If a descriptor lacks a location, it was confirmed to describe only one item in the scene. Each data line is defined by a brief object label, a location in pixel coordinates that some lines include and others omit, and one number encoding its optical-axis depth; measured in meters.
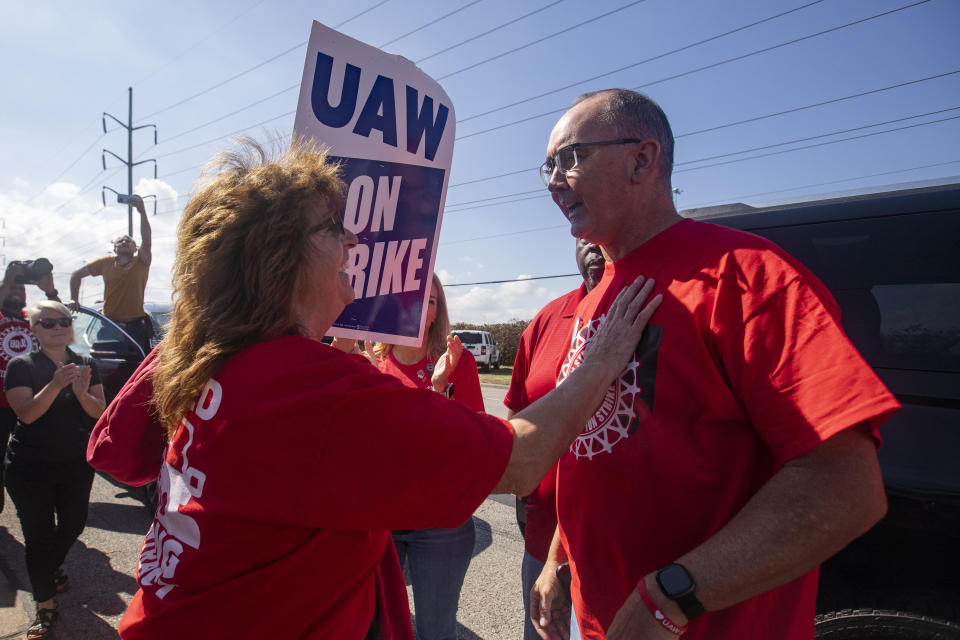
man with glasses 1.04
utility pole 31.33
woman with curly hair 1.08
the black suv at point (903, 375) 1.64
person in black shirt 3.39
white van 27.83
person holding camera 4.45
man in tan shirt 6.34
